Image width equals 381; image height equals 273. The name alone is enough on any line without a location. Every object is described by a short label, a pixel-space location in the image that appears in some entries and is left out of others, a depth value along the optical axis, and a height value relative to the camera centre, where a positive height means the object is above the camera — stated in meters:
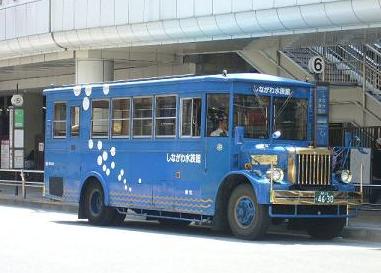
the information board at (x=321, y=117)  15.21 +0.73
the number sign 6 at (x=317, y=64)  18.78 +2.22
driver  14.40 +0.44
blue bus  13.95 -0.11
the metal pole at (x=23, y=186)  24.54 -1.28
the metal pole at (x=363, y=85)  20.62 +1.87
